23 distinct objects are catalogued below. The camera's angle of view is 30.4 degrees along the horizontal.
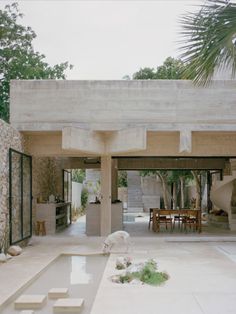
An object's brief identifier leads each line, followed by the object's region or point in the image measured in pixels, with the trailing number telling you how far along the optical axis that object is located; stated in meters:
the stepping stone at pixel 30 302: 6.29
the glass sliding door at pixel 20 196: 11.80
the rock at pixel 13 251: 10.89
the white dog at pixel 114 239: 10.96
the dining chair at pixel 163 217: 15.32
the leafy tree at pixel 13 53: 18.50
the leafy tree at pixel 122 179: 32.94
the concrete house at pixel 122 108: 12.98
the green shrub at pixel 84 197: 28.23
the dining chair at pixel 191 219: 15.25
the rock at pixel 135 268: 8.21
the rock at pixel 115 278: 7.85
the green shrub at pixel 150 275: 7.64
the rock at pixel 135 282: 7.59
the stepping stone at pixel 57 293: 6.82
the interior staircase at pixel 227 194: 16.75
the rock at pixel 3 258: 9.86
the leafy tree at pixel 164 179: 28.07
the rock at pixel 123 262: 9.12
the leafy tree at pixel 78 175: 31.15
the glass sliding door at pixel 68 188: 19.88
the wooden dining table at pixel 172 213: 15.11
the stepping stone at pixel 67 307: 6.00
